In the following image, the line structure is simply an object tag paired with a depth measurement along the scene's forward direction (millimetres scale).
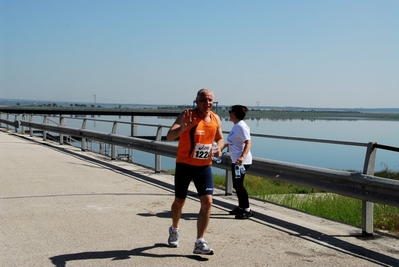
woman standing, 8344
